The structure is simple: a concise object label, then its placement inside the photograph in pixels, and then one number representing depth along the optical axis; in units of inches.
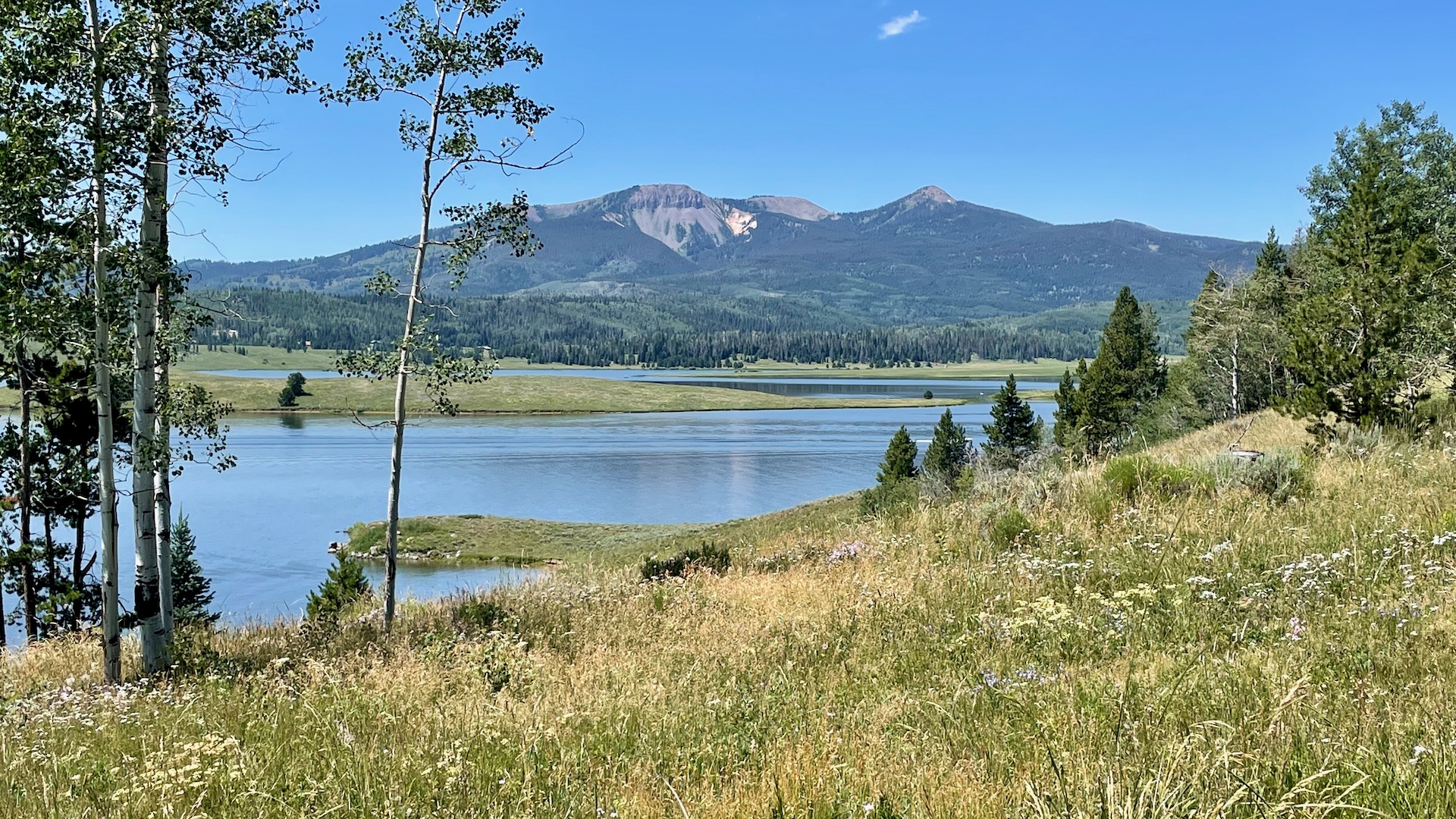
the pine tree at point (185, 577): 1251.2
